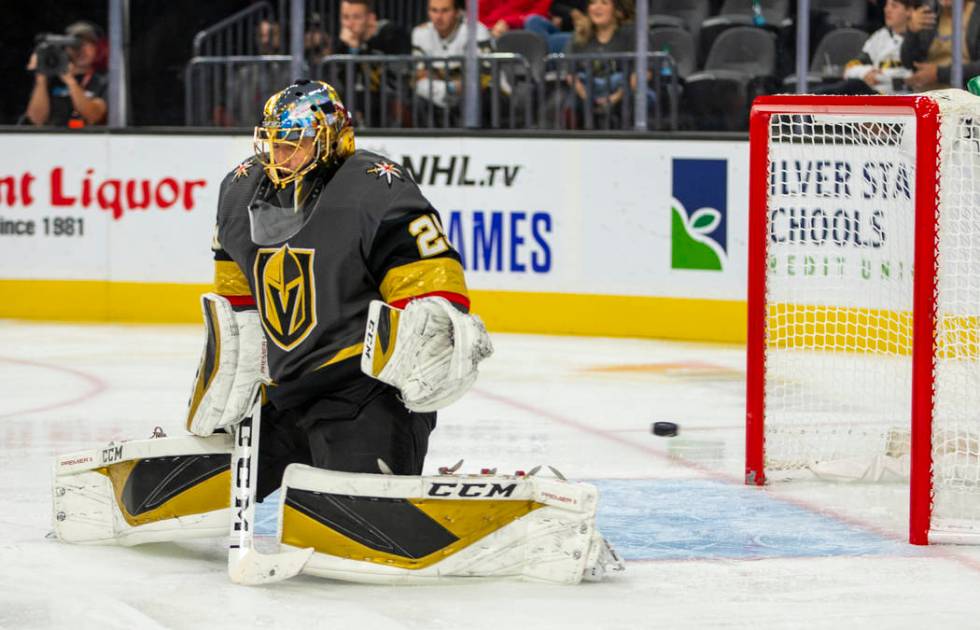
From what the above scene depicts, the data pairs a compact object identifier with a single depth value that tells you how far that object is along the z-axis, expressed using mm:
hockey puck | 9805
